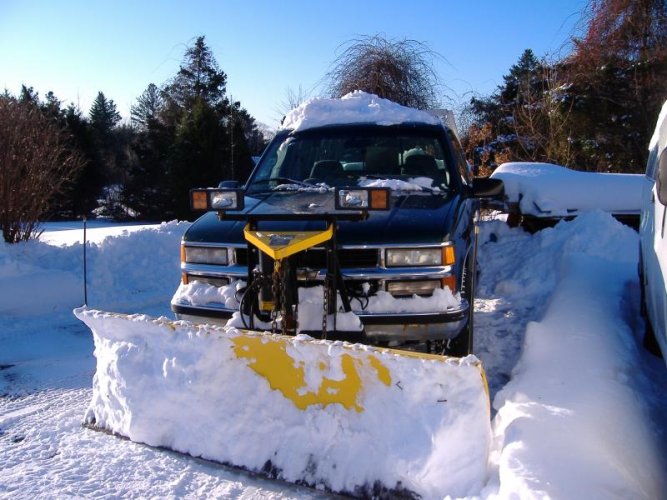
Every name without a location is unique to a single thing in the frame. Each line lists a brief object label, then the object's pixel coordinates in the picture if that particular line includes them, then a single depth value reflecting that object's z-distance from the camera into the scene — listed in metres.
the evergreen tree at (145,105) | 45.19
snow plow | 2.82
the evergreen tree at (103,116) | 40.75
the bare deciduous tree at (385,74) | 14.04
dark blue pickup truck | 3.60
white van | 3.43
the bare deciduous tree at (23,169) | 9.64
